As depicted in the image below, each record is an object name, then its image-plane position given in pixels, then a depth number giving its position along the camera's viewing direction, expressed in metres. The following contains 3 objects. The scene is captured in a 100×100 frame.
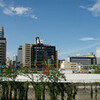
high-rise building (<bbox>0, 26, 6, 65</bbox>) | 142.00
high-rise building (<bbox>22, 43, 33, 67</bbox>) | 186.34
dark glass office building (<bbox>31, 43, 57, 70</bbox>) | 188.88
